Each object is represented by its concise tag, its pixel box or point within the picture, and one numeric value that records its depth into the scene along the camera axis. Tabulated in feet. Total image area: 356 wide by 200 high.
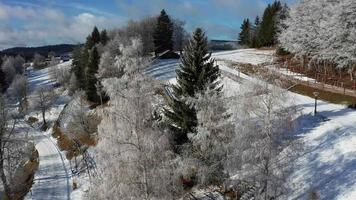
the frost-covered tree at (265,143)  85.46
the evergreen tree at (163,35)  310.86
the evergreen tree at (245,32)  452.80
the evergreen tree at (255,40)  371.35
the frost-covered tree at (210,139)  99.35
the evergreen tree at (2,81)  366.80
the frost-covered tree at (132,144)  70.33
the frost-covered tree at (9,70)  497.05
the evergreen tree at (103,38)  314.35
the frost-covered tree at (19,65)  568.00
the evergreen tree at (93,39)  296.30
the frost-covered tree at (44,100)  290.83
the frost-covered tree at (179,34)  418.10
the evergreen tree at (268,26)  346.52
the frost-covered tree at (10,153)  137.08
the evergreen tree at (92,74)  239.50
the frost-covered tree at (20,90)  345.10
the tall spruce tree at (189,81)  118.73
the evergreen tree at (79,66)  279.08
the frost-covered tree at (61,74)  373.81
